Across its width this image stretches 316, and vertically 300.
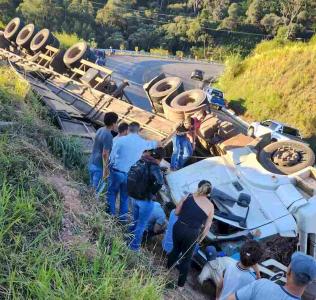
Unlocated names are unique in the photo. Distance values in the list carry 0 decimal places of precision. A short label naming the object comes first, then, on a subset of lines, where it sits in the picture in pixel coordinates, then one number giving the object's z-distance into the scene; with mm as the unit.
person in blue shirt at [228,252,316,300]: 2588
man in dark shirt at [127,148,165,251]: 4406
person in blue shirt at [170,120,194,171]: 7414
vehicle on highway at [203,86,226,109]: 17594
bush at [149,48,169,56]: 40272
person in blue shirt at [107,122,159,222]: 4805
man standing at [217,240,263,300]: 3320
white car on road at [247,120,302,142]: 12038
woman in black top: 4094
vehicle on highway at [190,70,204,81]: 25875
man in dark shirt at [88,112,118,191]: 5051
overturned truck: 5117
